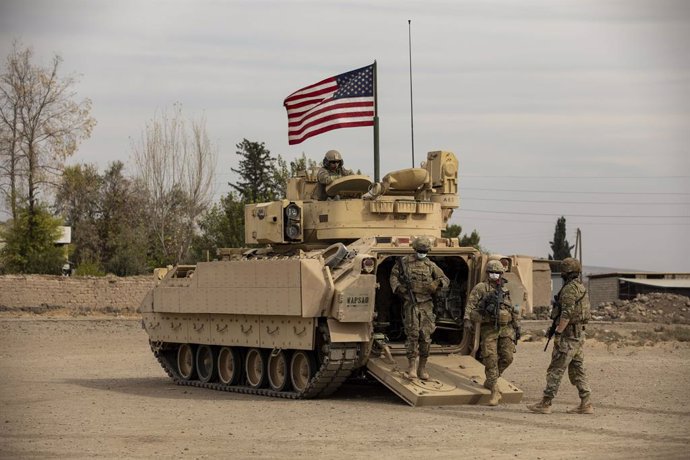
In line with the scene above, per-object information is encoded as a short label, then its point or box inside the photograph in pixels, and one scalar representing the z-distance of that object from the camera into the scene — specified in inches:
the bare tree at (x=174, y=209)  2347.4
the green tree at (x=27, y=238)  2095.2
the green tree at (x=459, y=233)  2293.3
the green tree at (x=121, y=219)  2431.1
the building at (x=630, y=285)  2235.5
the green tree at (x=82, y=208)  2625.5
